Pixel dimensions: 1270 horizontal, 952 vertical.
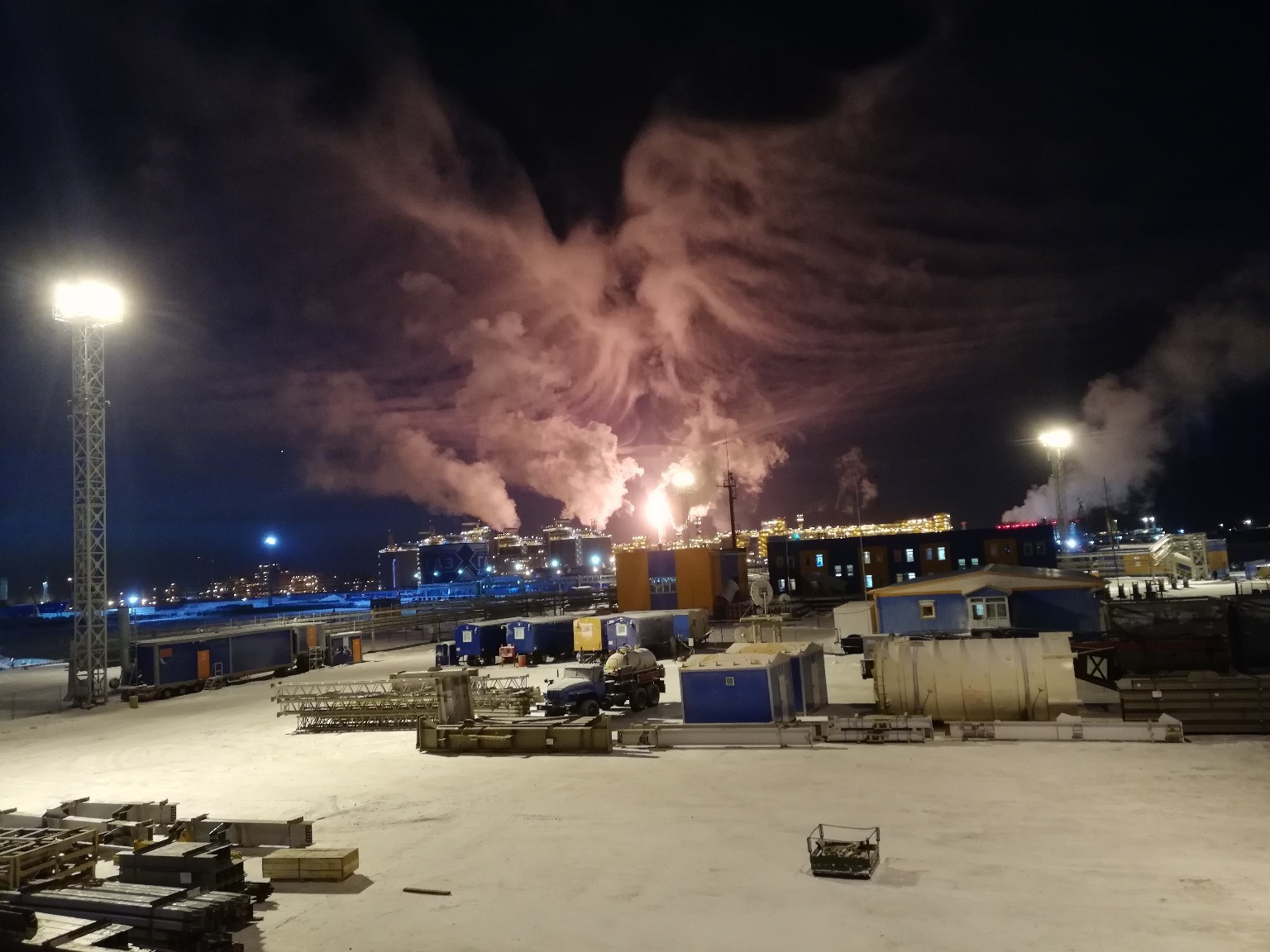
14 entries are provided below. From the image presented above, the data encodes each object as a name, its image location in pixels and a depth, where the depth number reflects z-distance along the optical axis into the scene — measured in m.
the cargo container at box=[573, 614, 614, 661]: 38.12
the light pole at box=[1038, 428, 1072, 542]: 58.06
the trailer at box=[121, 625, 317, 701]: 34.91
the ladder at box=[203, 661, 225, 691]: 36.84
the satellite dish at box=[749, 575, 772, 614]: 33.00
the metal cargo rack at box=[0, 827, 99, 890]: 11.17
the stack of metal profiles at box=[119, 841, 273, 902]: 10.19
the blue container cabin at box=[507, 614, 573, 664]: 39.34
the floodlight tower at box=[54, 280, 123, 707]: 34.03
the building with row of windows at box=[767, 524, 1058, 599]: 65.31
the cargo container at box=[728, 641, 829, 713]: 22.41
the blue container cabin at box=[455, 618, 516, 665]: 40.13
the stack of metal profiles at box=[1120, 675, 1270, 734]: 17.95
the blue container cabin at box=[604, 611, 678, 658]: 37.72
